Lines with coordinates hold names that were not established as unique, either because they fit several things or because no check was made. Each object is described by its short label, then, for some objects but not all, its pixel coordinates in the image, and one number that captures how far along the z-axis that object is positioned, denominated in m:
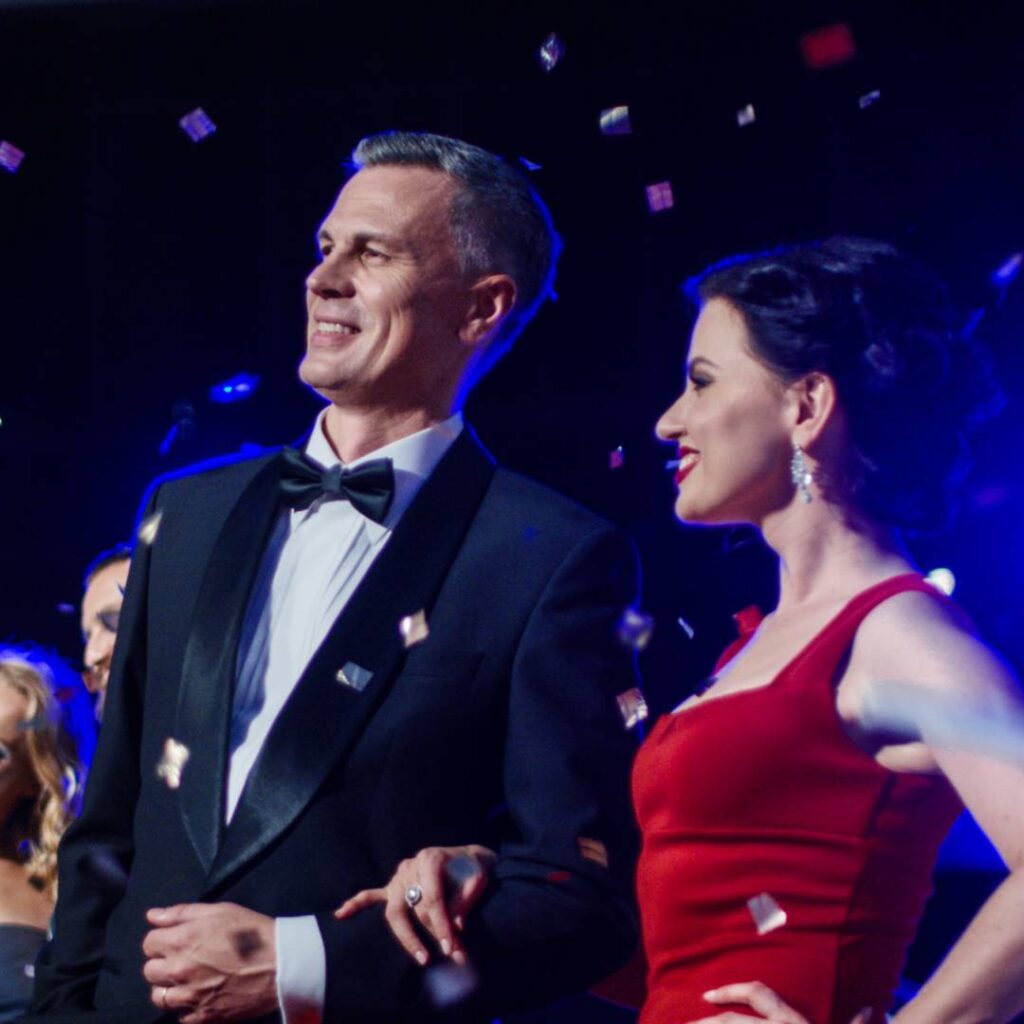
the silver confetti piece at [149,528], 4.33
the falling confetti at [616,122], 4.86
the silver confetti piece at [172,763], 4.17
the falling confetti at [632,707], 4.21
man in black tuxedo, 4.07
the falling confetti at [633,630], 4.22
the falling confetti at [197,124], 5.13
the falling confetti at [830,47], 4.99
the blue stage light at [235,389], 5.14
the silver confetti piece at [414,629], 4.18
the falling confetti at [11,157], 5.23
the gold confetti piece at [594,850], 4.11
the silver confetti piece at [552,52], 5.06
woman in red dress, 3.98
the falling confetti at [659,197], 4.93
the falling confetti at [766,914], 4.04
